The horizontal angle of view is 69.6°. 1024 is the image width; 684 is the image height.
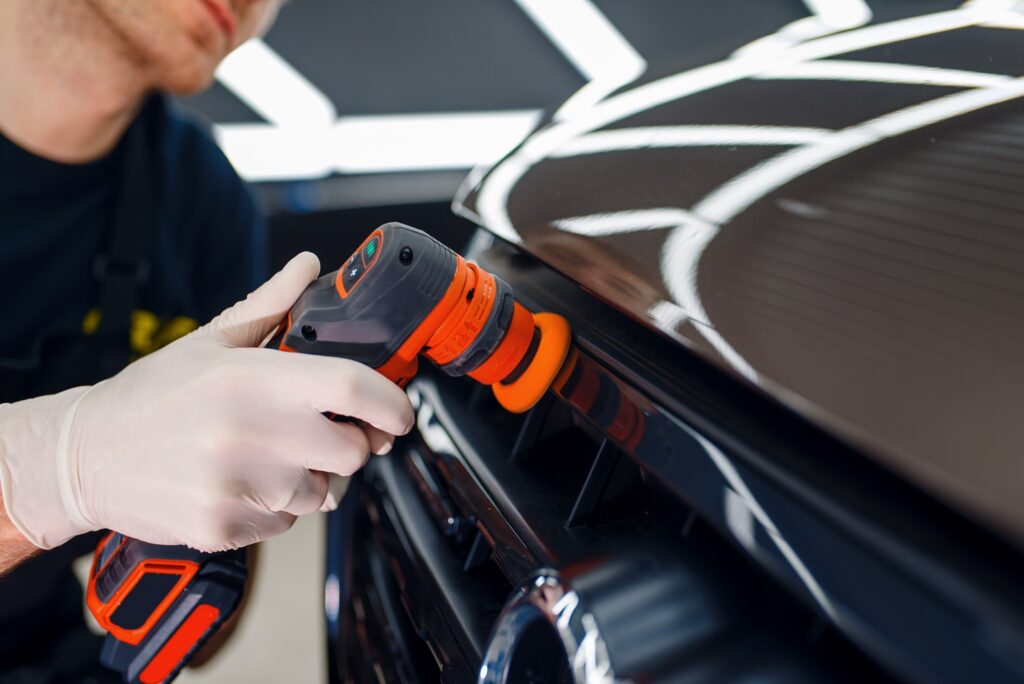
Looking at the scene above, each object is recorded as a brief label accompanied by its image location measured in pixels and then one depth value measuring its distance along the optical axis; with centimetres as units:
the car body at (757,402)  35
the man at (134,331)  63
